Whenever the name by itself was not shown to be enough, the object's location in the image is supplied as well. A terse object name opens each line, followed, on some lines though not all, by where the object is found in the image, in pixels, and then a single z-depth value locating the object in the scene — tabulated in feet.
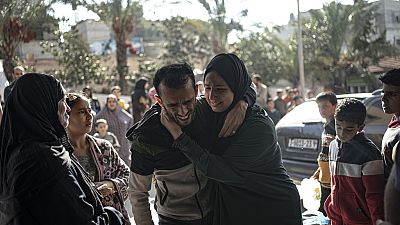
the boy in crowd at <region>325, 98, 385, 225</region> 10.03
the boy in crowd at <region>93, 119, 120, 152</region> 23.22
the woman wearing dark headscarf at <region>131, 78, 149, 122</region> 30.12
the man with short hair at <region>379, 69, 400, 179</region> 9.23
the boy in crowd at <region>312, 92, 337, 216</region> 14.67
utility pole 59.06
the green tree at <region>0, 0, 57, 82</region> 34.93
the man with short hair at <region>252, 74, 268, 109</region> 36.42
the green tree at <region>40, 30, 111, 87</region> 61.31
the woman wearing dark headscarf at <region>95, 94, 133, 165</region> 25.71
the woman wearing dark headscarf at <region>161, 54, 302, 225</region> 8.20
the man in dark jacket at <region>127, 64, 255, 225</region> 8.34
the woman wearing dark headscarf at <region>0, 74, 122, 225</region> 7.25
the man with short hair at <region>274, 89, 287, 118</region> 40.40
